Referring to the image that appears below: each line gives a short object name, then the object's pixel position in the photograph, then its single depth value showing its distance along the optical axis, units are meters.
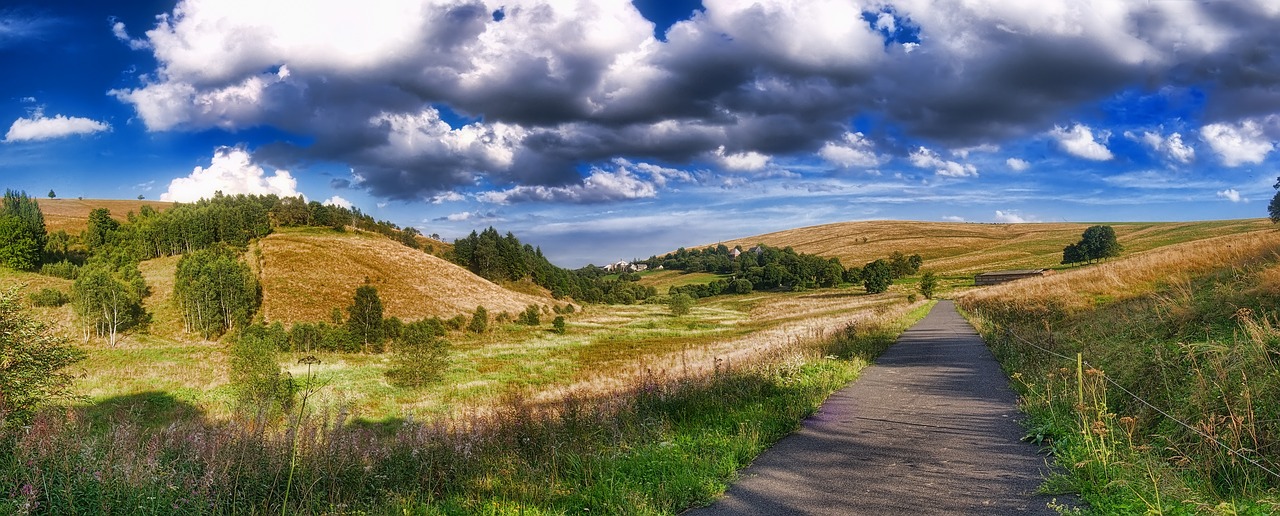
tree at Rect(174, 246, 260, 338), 73.75
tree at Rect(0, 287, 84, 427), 14.37
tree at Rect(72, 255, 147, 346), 64.06
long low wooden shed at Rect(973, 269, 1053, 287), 96.60
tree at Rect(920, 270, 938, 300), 78.88
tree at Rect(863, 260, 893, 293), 104.69
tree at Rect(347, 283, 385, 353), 60.00
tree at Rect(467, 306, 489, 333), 75.19
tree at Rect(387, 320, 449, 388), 33.16
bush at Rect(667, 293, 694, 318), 92.94
